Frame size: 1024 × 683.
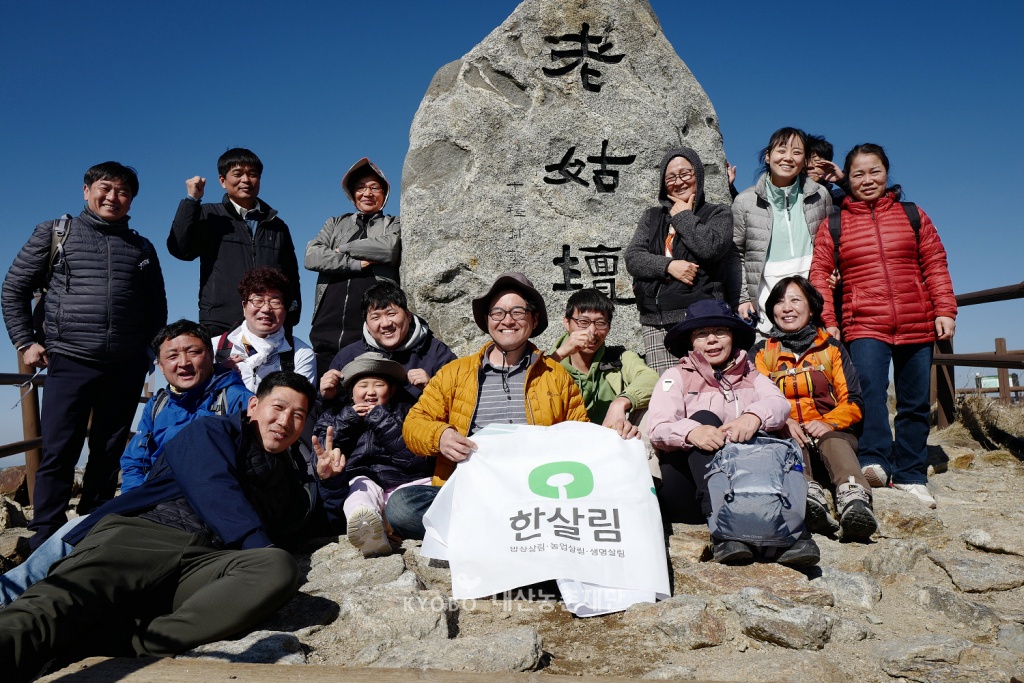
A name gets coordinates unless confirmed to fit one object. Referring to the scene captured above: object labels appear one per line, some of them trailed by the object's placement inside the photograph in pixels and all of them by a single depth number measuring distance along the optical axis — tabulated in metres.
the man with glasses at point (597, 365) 4.62
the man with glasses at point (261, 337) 4.64
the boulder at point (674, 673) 2.69
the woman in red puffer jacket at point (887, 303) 4.81
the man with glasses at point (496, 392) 4.02
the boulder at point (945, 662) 2.58
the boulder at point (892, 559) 3.68
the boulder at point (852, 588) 3.36
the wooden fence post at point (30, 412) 5.76
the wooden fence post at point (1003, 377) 10.47
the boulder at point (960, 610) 3.16
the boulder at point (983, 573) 3.56
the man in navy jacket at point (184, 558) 2.69
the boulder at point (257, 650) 2.76
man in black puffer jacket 4.57
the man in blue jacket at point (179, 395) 3.96
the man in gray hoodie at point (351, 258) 5.74
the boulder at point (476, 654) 2.62
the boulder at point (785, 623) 2.92
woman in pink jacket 3.88
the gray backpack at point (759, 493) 3.46
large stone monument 6.17
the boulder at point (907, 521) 4.08
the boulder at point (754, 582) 3.29
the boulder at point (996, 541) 3.91
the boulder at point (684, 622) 2.98
